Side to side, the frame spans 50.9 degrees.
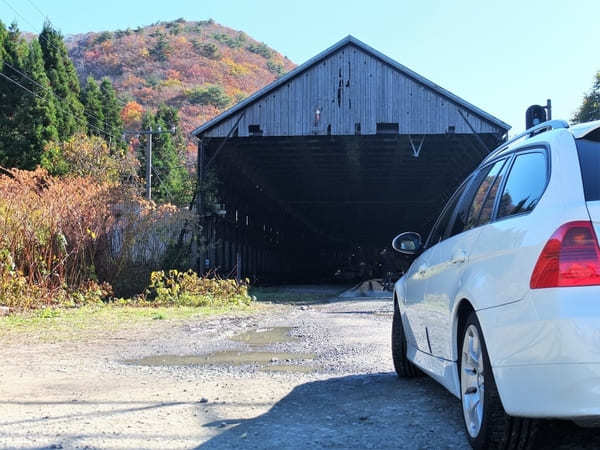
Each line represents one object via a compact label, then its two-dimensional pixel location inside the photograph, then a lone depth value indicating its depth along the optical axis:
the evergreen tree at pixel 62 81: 44.81
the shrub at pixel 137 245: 16.64
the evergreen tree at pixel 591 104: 41.62
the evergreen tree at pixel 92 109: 51.66
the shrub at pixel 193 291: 16.38
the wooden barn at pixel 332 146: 22.62
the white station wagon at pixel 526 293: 2.84
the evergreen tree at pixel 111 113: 55.56
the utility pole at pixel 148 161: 34.18
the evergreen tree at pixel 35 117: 41.16
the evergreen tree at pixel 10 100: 41.09
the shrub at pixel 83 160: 38.91
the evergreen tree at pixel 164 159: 55.49
